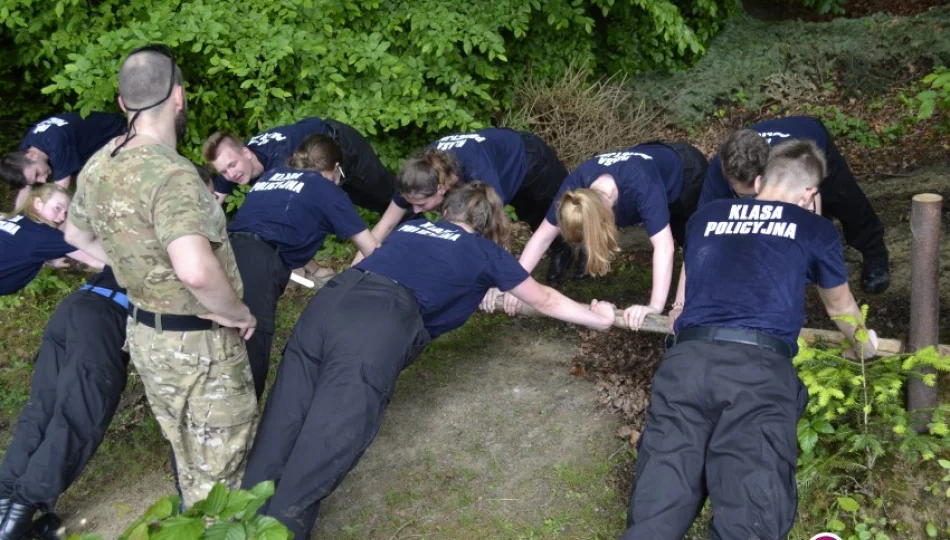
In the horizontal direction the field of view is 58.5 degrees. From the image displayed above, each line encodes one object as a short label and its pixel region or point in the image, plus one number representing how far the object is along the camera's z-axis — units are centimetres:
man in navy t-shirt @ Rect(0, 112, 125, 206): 576
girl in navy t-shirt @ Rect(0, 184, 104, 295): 487
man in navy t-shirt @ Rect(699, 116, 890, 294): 437
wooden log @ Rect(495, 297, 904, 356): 416
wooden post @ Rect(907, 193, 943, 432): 395
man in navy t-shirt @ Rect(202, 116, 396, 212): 536
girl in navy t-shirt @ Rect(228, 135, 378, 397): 466
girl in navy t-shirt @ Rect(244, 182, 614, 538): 367
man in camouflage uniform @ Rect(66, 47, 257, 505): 334
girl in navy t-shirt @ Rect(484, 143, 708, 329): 438
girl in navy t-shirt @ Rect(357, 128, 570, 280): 483
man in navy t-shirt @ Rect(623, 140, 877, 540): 327
